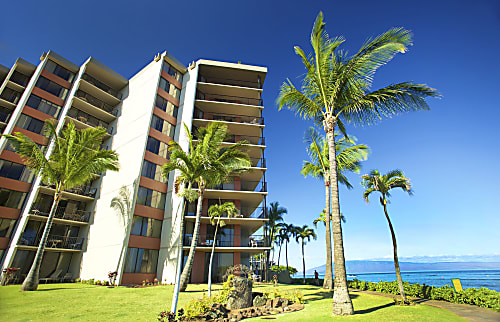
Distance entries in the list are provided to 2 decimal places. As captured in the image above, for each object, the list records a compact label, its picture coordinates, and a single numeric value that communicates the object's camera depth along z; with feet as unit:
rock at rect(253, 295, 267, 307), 37.68
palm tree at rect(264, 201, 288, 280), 125.90
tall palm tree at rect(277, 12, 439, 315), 33.50
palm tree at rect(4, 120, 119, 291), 56.13
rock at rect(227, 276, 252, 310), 36.15
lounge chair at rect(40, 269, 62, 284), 69.04
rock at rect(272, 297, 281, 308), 36.67
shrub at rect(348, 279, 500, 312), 36.83
